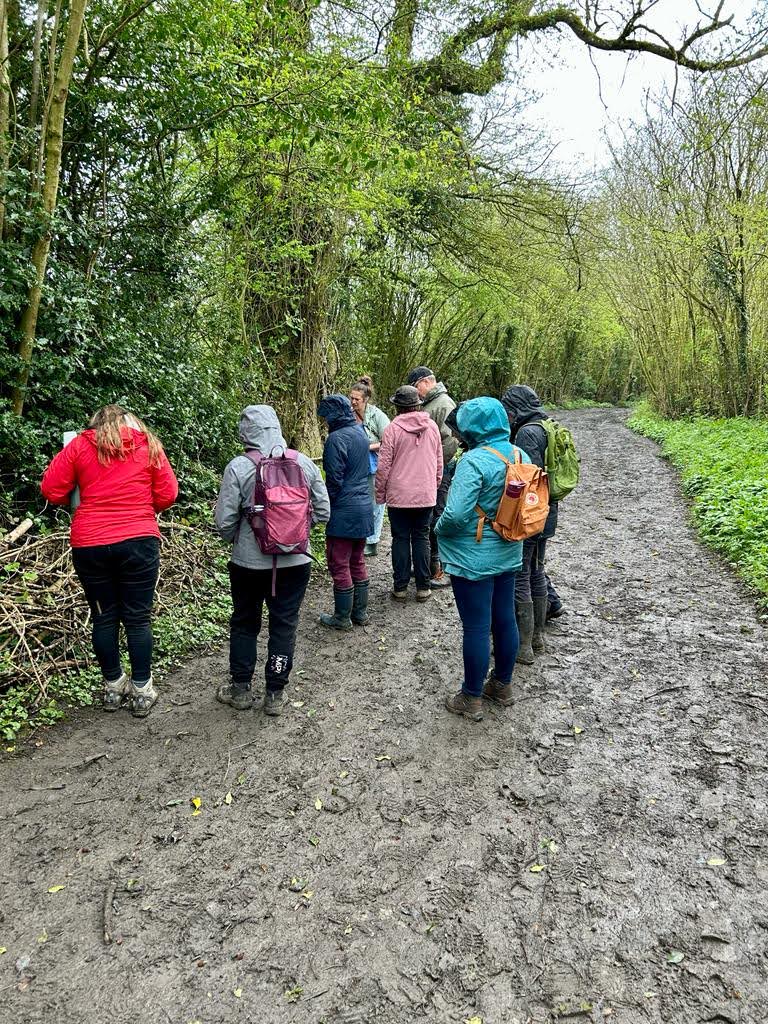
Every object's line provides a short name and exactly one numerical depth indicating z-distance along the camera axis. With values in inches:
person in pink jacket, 217.3
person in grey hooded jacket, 144.3
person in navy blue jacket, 196.2
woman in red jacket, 140.3
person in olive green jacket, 246.7
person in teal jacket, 142.0
